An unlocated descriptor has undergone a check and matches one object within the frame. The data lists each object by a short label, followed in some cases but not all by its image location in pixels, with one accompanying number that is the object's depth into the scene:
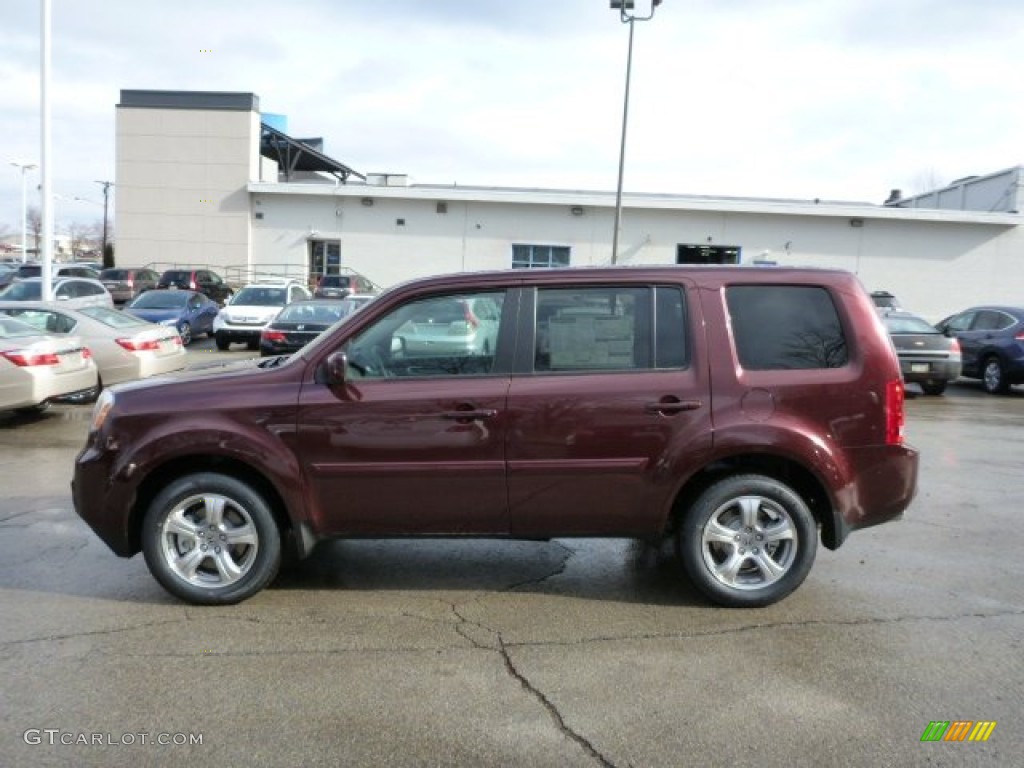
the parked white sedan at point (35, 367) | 9.82
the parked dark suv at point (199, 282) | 29.14
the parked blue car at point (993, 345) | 15.12
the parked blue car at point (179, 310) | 19.88
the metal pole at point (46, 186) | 18.33
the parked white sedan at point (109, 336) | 11.95
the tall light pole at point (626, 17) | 24.53
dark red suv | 4.40
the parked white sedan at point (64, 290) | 20.73
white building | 34.91
